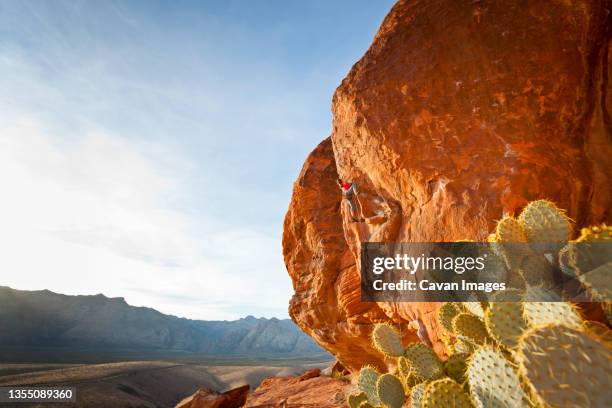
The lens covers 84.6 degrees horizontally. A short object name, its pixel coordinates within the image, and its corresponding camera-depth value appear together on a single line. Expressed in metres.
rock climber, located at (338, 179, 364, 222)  9.93
